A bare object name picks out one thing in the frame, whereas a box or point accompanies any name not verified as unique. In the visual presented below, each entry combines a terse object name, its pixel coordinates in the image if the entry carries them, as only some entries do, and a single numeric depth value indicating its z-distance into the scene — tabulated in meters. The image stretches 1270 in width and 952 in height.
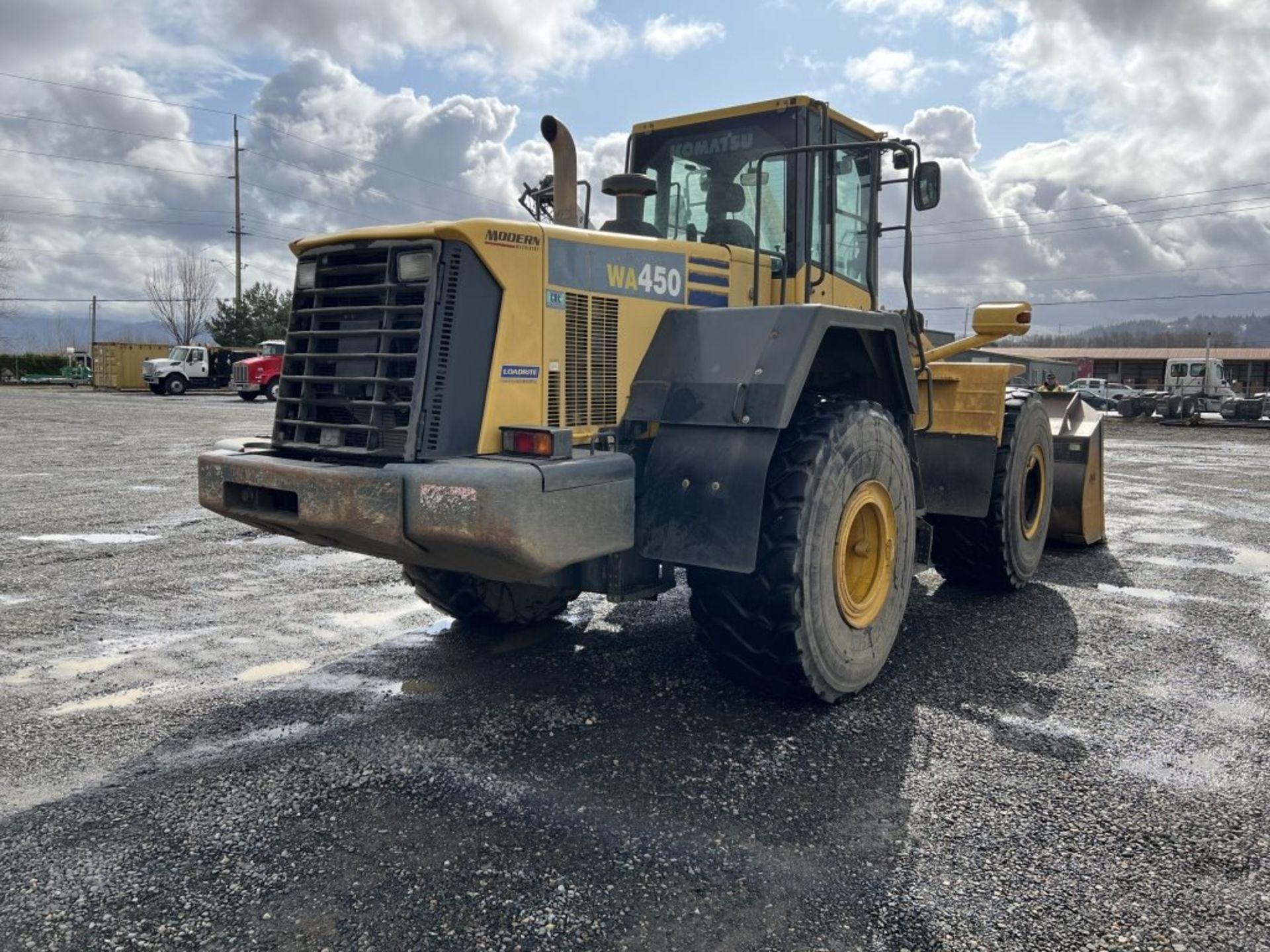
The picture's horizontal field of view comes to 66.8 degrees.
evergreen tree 50.44
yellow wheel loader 3.66
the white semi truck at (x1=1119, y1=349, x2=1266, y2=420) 33.69
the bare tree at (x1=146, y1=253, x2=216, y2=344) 71.50
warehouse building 61.97
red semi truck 35.00
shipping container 44.12
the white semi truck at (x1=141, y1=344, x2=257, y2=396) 39.78
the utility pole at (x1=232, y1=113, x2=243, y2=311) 50.94
